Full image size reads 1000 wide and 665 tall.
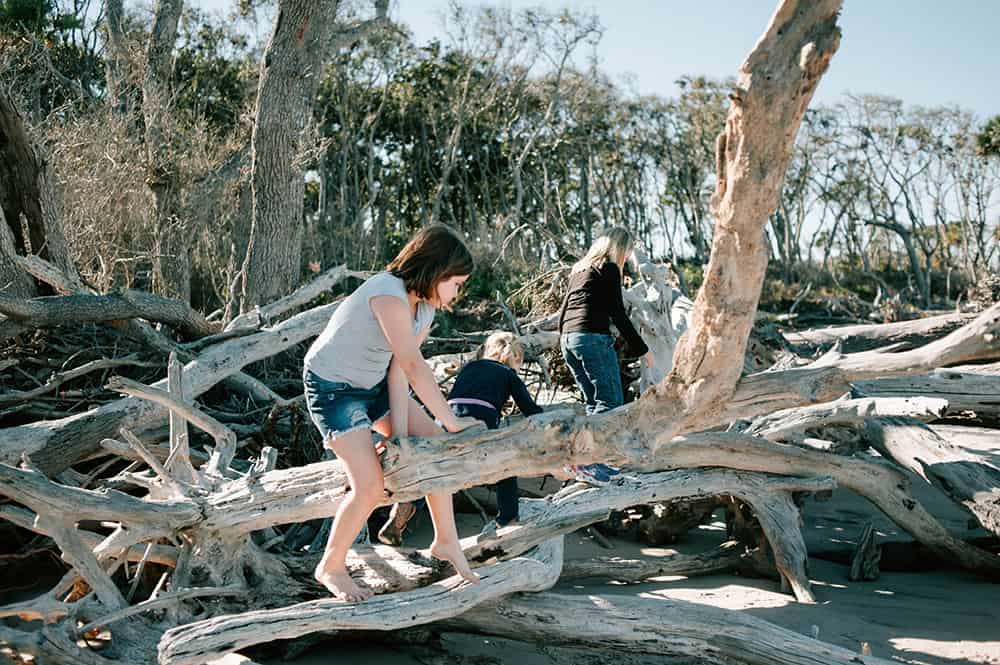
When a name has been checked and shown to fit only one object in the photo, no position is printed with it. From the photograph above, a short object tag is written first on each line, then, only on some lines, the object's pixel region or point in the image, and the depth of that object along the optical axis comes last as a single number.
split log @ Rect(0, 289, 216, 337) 6.21
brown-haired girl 3.56
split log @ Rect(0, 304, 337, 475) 5.42
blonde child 4.84
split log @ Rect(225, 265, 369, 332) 7.00
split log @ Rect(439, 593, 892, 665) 3.98
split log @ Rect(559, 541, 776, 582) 5.67
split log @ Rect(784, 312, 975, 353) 9.88
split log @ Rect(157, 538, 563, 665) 3.58
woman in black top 5.71
